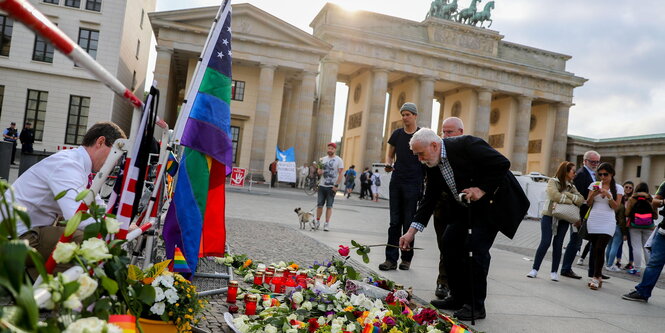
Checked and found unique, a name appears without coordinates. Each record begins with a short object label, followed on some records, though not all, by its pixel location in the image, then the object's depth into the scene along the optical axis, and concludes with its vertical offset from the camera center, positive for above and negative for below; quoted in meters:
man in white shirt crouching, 2.88 -0.20
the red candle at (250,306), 3.79 -1.04
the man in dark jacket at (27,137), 20.48 +0.38
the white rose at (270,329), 3.12 -0.99
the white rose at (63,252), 1.24 -0.26
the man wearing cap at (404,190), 6.52 -0.01
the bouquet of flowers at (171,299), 2.70 -0.79
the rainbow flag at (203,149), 3.85 +0.14
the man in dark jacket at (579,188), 7.56 +0.31
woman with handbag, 7.13 -0.08
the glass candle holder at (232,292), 4.10 -1.02
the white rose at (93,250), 1.30 -0.26
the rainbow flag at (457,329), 3.22 -0.88
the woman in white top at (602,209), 7.01 +0.04
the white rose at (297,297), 3.78 -0.93
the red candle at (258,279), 4.81 -1.05
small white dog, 10.45 -0.87
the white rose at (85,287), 1.20 -0.33
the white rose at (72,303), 1.13 -0.35
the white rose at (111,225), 1.40 -0.20
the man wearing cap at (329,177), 10.53 +0.06
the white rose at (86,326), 1.10 -0.39
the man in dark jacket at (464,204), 4.31 -0.07
